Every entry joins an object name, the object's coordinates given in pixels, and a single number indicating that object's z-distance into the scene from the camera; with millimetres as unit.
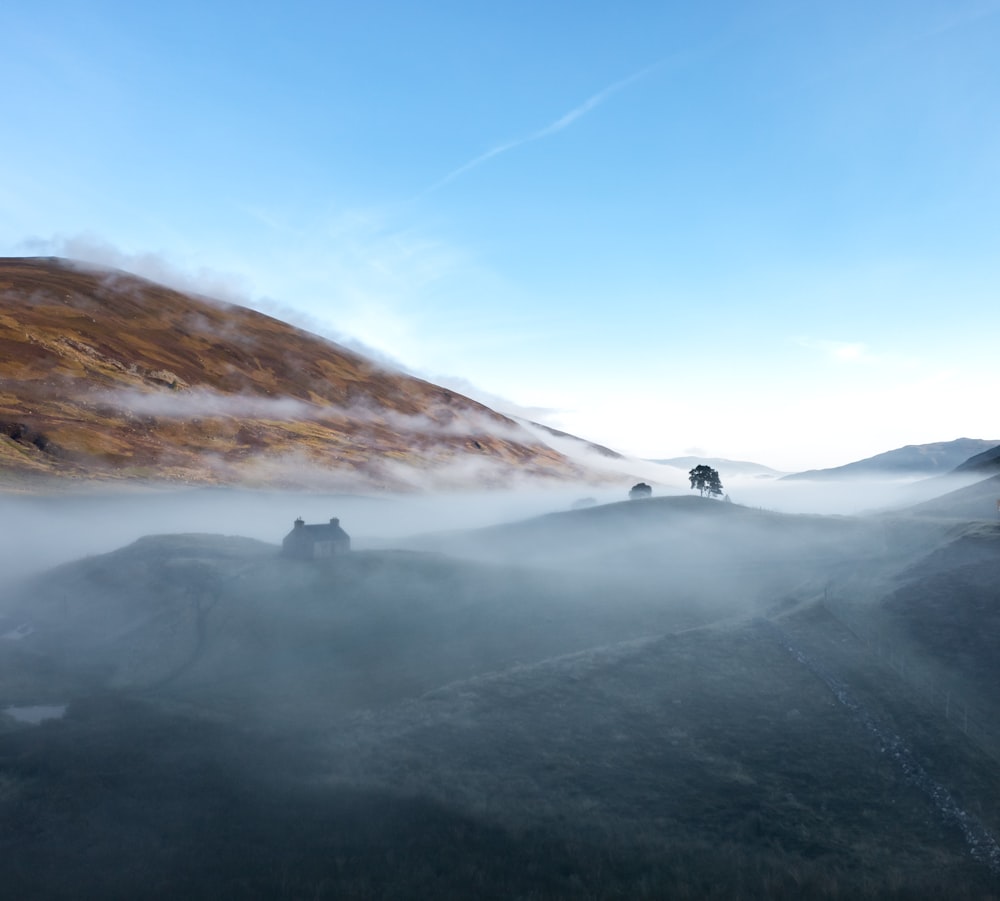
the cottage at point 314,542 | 75438
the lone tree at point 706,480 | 150250
